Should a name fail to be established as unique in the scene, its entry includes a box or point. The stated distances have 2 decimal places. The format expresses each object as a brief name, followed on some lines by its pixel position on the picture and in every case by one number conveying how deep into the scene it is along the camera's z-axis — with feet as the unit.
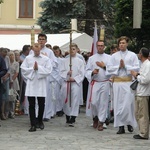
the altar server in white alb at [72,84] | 42.47
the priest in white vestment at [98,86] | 40.42
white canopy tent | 71.59
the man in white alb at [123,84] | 38.04
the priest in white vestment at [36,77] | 38.99
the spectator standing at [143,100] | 35.17
